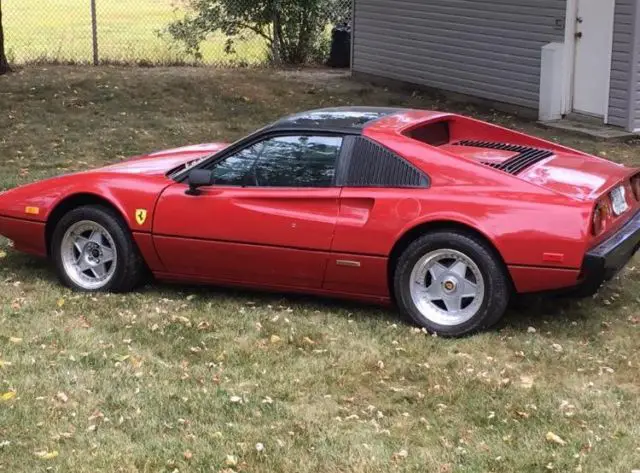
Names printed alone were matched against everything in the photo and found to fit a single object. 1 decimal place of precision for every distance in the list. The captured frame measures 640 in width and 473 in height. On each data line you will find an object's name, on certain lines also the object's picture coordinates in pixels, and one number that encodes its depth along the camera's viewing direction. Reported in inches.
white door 482.6
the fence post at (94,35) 679.1
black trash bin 743.7
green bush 755.4
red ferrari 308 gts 212.7
